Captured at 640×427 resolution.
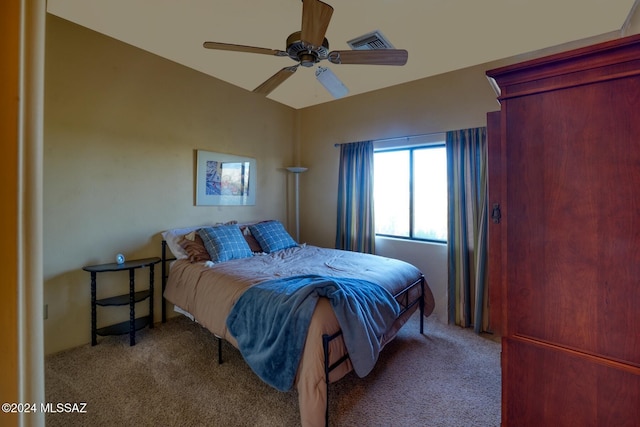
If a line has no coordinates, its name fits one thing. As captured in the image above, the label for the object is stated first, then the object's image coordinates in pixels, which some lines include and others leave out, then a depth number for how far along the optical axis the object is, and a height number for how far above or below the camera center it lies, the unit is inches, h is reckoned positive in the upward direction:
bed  61.4 -22.5
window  129.3 +10.0
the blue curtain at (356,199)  144.9 +7.2
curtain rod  127.8 +36.3
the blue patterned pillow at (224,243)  112.5 -12.7
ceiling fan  63.4 +42.1
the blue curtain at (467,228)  111.3 -6.6
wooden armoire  30.5 -2.8
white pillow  112.9 -11.1
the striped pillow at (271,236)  133.1 -11.8
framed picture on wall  133.1 +16.9
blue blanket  63.9 -27.4
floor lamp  177.6 +6.0
